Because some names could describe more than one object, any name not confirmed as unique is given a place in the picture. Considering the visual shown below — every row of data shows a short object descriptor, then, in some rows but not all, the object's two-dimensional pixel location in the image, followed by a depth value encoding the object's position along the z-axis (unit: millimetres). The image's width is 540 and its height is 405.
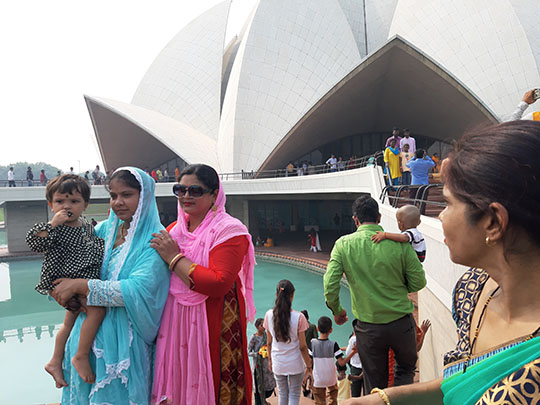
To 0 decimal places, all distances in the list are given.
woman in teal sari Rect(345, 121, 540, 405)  714
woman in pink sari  1684
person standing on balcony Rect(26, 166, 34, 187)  17497
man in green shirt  2188
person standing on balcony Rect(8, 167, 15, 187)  16764
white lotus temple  14852
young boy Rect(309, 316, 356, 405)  2936
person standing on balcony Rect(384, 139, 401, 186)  6645
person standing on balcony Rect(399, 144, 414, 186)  6850
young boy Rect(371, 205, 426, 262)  2664
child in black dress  1647
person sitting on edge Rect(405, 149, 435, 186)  5504
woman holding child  1624
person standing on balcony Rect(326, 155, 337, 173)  13430
